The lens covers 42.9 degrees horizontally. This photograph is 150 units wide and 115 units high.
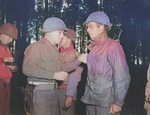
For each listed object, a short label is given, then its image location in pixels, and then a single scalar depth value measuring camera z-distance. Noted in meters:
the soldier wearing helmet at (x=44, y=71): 2.27
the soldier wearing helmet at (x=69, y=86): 2.84
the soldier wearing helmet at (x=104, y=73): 2.05
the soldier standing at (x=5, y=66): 3.47
